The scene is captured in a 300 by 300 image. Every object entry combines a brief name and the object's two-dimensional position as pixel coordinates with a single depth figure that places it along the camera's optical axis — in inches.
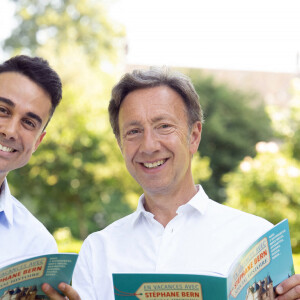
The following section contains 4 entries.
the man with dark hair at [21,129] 96.8
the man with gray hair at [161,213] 86.2
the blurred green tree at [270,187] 337.4
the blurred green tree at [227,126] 776.3
